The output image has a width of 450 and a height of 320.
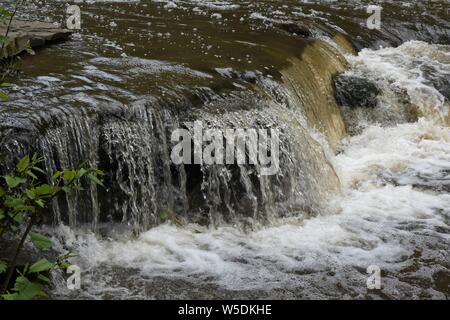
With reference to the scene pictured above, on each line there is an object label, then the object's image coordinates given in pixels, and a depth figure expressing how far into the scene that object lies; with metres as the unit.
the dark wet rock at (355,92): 9.36
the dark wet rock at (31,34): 7.43
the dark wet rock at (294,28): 10.10
